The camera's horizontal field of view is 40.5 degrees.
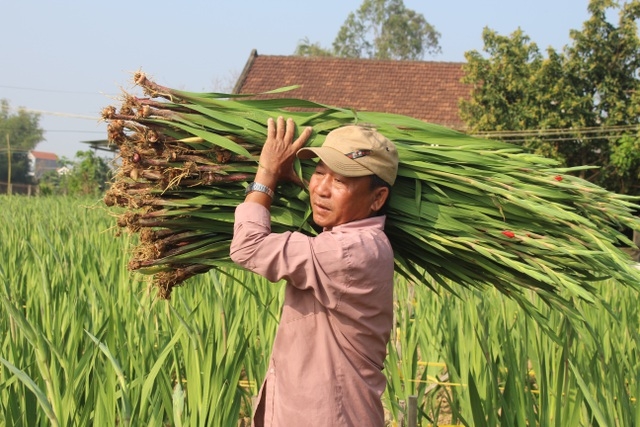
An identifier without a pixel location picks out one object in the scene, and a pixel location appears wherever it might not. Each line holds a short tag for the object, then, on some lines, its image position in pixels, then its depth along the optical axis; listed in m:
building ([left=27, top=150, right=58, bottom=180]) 89.81
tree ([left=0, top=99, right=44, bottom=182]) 71.19
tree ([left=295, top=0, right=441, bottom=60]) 46.59
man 1.84
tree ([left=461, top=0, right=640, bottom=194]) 14.82
